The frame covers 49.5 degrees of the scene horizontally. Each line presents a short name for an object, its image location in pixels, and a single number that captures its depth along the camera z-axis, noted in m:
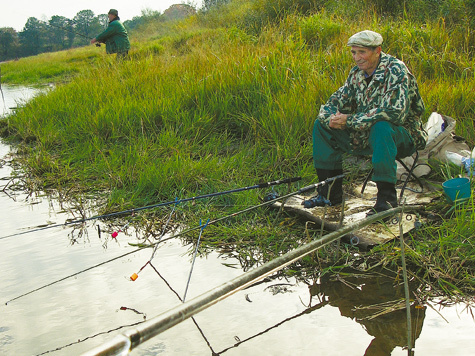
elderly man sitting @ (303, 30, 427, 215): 3.50
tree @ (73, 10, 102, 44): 66.02
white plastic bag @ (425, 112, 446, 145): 4.25
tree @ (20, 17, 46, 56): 56.25
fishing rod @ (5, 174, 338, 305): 3.01
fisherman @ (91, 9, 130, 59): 11.20
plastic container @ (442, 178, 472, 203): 3.51
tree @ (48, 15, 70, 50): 60.09
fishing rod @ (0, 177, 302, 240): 3.45
